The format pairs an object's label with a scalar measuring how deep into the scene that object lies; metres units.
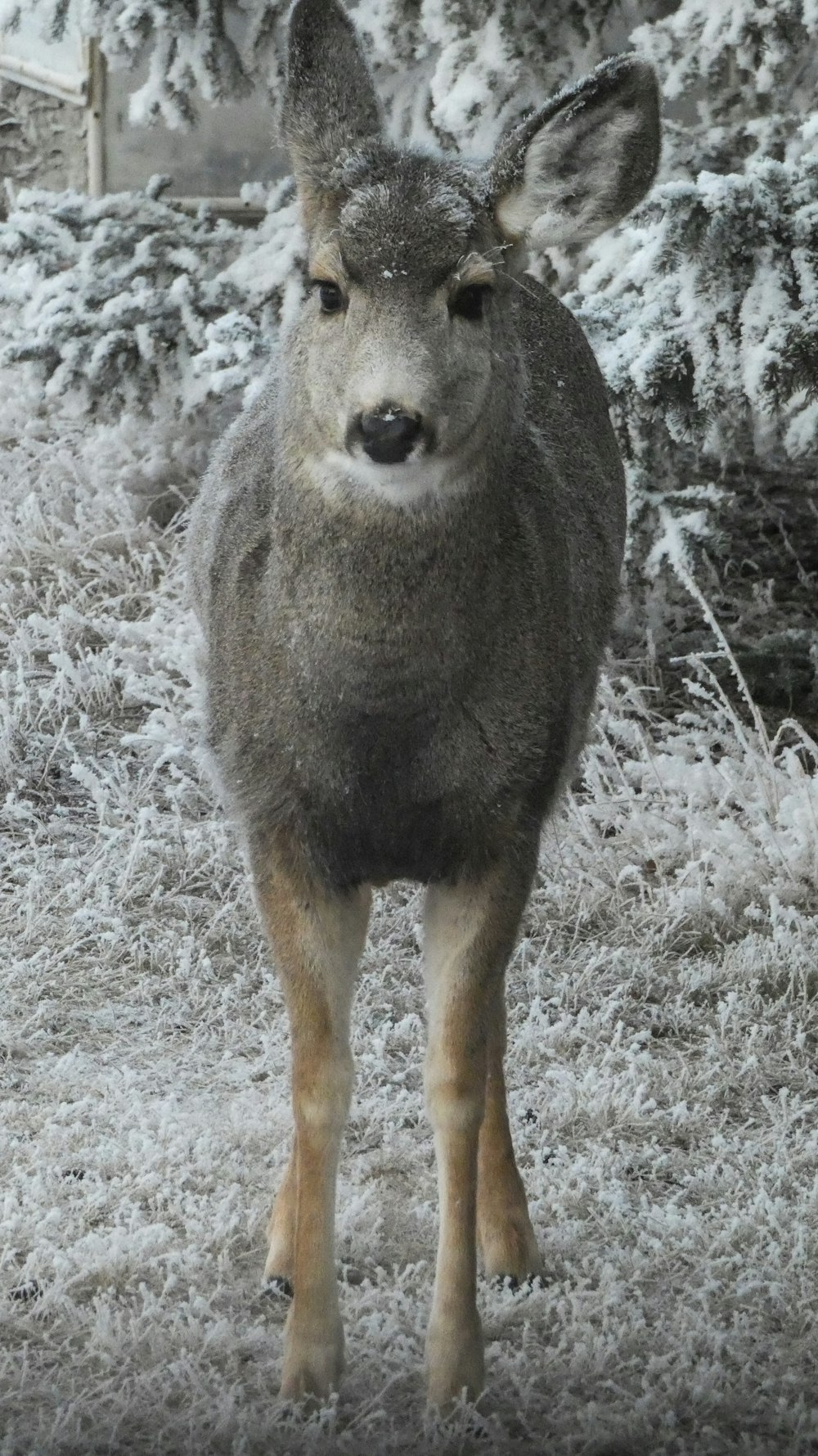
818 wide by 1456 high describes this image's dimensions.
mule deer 5.93
